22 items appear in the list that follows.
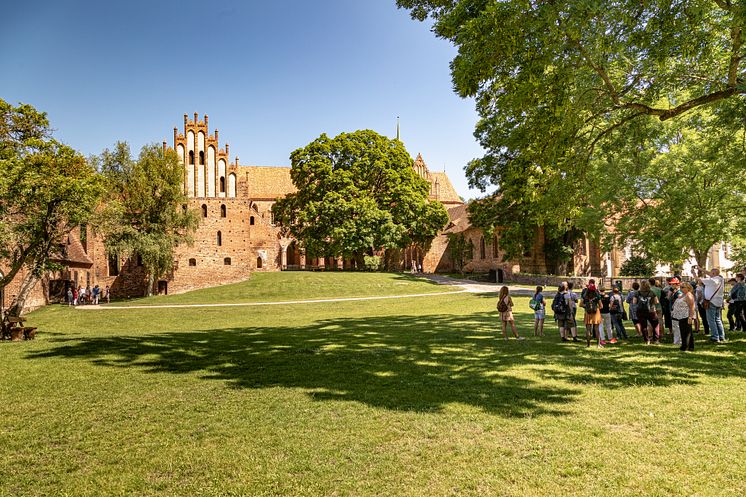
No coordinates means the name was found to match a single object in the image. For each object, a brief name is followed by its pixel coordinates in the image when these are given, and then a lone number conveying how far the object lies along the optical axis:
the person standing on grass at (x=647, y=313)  11.77
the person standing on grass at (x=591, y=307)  11.38
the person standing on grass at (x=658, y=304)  11.97
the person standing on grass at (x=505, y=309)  12.59
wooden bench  14.52
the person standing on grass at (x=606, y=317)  12.12
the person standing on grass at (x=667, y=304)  12.55
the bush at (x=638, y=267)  37.48
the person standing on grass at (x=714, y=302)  11.52
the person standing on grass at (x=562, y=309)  12.03
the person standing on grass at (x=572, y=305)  12.06
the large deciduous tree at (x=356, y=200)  41.31
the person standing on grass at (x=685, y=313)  10.58
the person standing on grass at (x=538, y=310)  12.82
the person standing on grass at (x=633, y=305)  12.35
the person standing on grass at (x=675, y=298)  11.40
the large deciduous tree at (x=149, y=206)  32.78
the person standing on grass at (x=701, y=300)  12.52
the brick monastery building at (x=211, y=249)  35.72
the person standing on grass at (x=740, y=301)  12.70
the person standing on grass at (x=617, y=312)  12.25
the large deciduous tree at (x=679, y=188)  14.31
